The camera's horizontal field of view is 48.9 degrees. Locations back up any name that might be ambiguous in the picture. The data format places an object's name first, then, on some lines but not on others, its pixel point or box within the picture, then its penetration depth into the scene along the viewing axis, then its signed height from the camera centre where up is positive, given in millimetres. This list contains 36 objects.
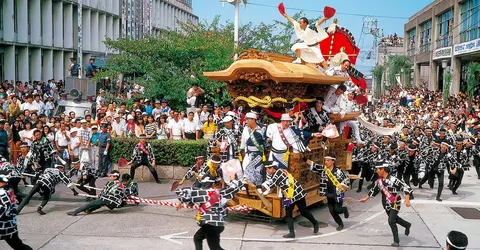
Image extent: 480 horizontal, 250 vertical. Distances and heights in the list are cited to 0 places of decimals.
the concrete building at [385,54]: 55244 +5605
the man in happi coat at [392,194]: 9305 -1632
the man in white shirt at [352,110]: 13289 -242
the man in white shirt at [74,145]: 14836 -1308
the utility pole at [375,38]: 62781 +7598
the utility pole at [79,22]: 27359 +4268
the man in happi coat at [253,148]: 10391 -939
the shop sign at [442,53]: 33719 +3314
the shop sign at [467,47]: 27956 +3128
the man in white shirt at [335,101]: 12078 +6
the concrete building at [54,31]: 28656 +4321
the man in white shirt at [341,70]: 12625 +758
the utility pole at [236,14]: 19516 +3179
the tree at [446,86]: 28281 +880
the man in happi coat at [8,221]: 7566 -1785
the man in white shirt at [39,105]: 19214 -253
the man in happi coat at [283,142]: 10219 -798
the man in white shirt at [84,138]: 14755 -1121
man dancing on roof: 12125 +1372
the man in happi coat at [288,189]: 9469 -1591
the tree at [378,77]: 56188 +2680
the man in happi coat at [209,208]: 7594 -1576
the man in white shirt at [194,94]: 18734 +188
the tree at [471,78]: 26625 +1253
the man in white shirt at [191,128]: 16266 -874
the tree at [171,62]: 19734 +1440
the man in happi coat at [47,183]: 11039 -1787
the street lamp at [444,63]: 32106 +2384
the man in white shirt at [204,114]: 17281 -467
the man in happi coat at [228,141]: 10867 -844
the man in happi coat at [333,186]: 10000 -1613
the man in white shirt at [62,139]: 14903 -1150
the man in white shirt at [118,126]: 16219 -836
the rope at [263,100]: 10484 +6
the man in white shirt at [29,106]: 18797 -287
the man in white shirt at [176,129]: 16219 -908
